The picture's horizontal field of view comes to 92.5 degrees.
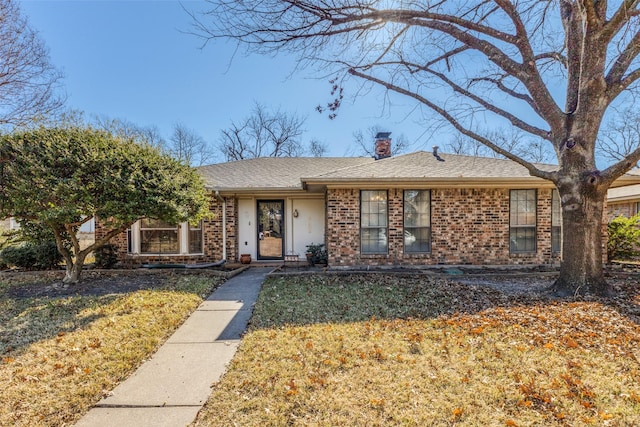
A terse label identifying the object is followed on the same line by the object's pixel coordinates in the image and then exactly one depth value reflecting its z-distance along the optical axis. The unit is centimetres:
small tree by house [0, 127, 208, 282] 601
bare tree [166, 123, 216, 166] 3039
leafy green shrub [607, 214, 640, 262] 930
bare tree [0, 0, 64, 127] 1016
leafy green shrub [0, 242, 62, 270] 869
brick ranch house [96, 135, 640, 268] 864
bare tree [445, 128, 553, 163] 2398
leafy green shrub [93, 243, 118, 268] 902
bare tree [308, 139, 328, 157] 3062
